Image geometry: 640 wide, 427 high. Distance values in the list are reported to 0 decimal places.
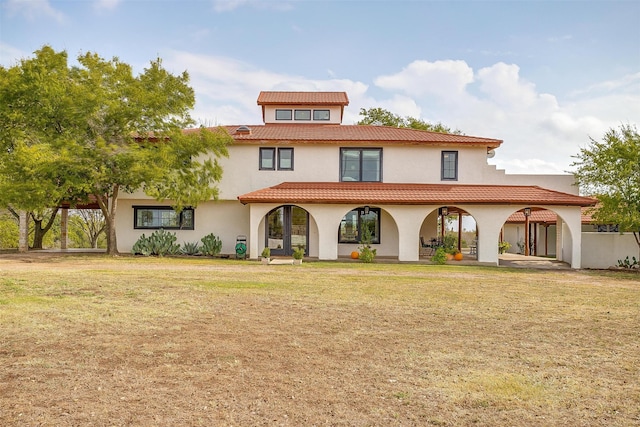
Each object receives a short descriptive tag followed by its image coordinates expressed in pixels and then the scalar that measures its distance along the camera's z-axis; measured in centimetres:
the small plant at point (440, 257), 2180
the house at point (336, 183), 2422
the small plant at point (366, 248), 2197
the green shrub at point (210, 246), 2428
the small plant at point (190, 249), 2445
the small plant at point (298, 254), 2103
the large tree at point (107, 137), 2091
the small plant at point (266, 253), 2177
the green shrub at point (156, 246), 2384
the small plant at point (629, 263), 2242
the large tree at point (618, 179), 2050
